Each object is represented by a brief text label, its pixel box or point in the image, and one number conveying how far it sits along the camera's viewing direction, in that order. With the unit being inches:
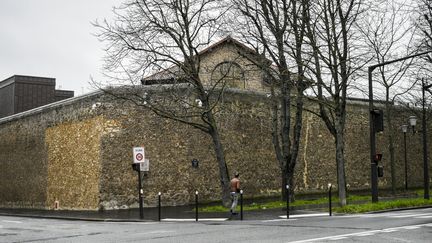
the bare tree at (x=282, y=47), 824.3
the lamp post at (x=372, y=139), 796.6
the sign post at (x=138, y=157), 821.9
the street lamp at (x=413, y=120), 1080.2
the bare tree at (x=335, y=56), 804.0
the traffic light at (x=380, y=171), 776.7
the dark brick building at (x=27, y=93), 1644.9
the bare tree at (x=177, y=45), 863.7
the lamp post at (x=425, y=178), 945.3
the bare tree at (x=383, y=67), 1091.9
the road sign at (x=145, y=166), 906.9
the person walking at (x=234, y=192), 749.9
